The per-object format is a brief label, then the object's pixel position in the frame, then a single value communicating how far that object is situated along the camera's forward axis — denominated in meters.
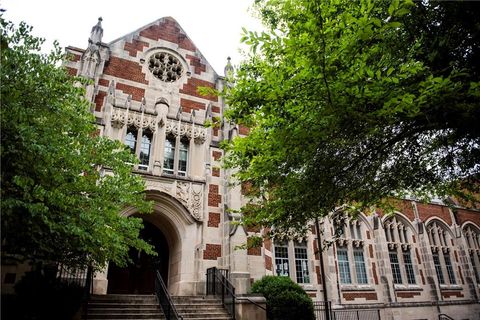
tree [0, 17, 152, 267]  5.43
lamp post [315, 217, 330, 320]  9.24
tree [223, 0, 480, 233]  4.96
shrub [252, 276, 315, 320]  10.20
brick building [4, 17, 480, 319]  12.16
